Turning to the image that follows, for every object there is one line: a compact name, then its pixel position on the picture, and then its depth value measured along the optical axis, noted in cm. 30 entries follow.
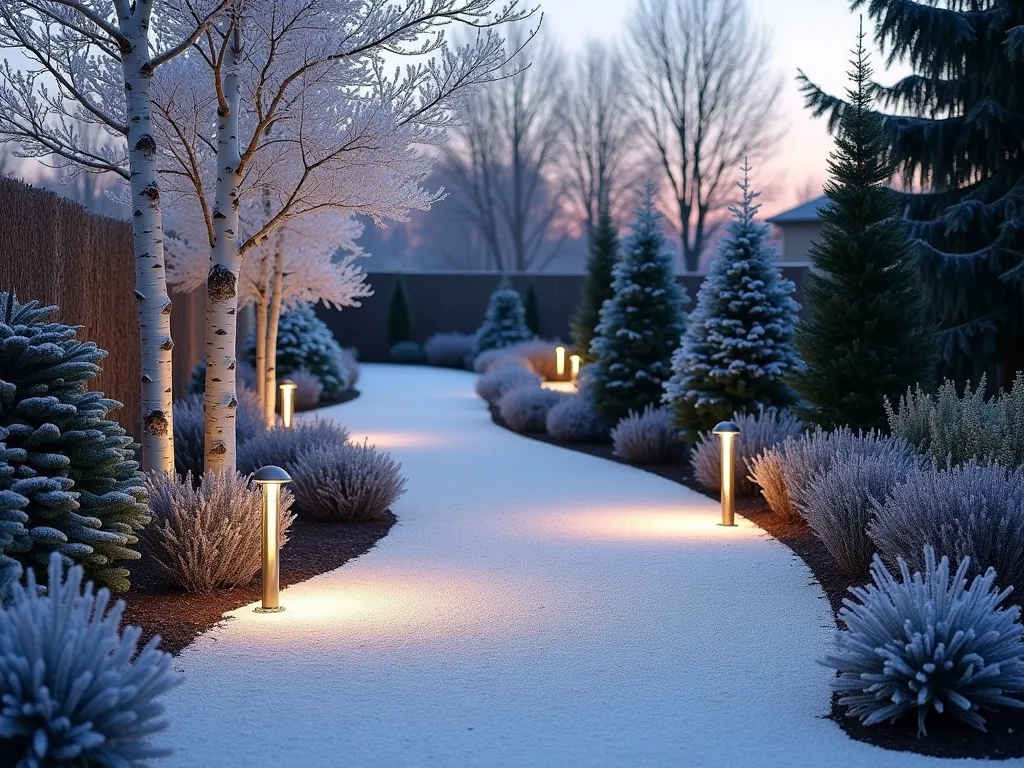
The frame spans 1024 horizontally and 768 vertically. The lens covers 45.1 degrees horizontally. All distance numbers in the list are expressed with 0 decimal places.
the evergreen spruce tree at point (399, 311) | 3809
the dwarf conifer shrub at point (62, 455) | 612
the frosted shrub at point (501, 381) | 2195
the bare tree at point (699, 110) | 4375
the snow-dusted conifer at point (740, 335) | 1389
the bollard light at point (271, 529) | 708
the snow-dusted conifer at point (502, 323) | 3381
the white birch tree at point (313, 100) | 888
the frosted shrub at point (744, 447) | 1206
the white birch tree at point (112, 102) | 841
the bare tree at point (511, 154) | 4991
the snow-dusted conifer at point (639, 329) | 1734
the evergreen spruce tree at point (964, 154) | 1517
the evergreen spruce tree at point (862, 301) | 1159
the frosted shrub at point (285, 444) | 1135
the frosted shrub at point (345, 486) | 1033
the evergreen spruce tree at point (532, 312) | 3681
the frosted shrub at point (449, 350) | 3562
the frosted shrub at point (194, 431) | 1129
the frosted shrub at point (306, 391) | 2211
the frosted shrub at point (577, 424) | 1741
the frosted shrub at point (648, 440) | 1484
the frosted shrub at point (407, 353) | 3734
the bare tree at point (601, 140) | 4916
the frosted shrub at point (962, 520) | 666
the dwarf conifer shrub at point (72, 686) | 402
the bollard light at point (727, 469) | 1041
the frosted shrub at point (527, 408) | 1866
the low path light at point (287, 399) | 1546
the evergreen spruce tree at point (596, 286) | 2478
